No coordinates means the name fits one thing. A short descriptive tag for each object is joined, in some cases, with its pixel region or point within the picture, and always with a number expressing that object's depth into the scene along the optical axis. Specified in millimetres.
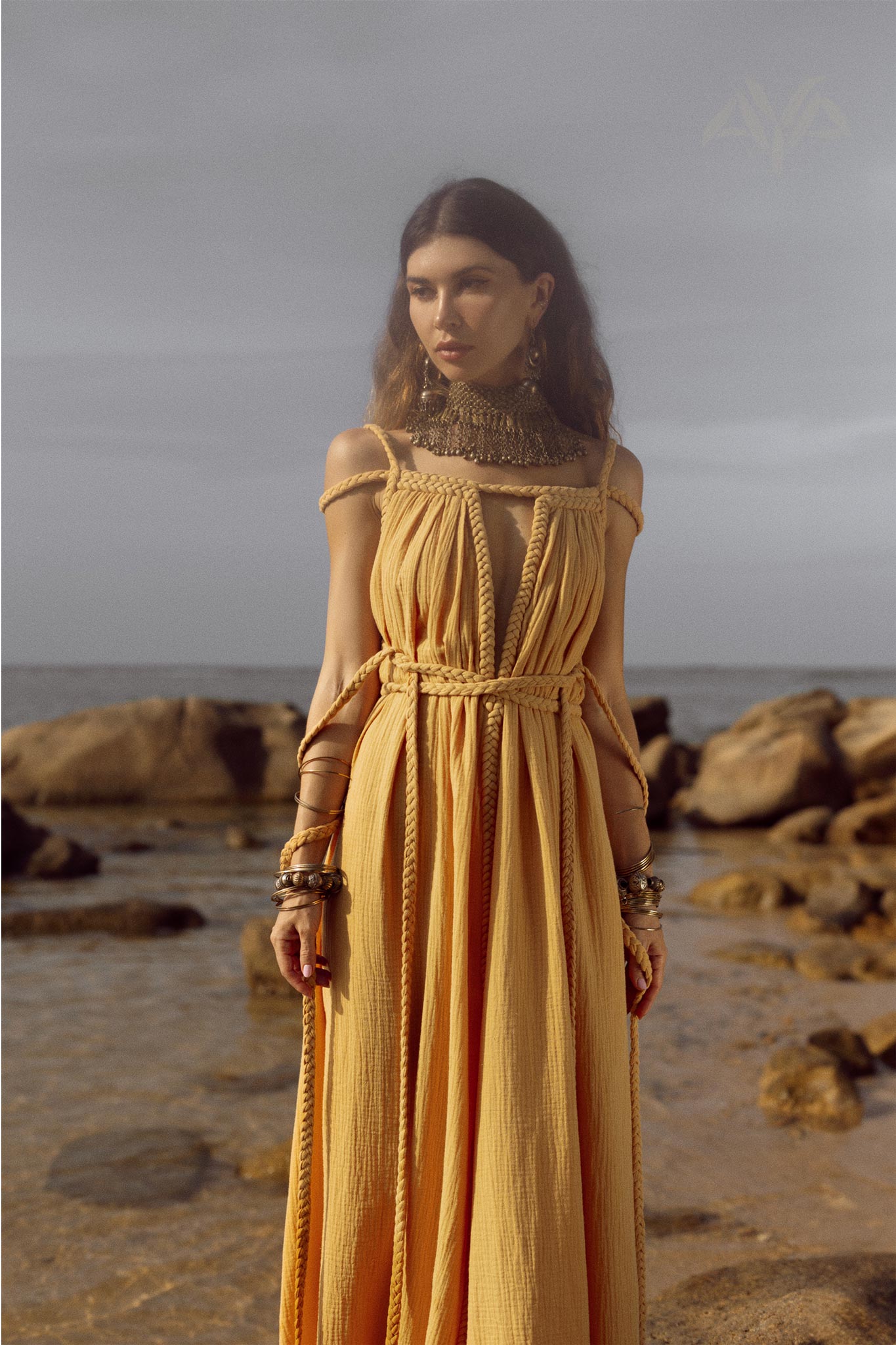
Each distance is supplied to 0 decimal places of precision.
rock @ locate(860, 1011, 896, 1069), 5414
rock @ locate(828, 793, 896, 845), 11109
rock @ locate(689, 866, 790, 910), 8562
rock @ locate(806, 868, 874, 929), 7867
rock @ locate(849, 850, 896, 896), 9055
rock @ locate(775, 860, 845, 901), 8773
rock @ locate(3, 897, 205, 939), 7977
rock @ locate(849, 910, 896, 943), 7645
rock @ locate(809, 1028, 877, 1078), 5309
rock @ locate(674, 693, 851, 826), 12477
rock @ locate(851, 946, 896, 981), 6703
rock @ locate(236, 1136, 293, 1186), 4539
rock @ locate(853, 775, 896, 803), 12812
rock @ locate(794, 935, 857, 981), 6828
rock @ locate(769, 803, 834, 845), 11586
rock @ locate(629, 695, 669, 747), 15766
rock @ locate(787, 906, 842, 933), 7840
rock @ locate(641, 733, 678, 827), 13289
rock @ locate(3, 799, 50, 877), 9883
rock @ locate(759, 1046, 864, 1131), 4875
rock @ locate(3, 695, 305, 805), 14438
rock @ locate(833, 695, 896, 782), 12930
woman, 2004
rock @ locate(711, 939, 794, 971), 7091
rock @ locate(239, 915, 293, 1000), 6684
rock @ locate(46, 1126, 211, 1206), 4445
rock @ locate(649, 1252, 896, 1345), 2623
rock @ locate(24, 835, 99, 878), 9906
